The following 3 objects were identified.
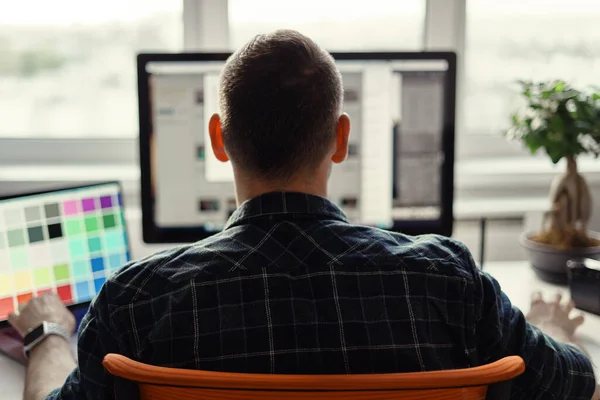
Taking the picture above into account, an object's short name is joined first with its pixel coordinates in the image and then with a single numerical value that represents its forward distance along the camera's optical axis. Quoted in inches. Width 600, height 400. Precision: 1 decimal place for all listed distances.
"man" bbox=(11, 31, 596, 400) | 30.6
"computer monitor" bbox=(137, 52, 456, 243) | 53.6
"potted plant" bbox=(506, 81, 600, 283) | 58.9
